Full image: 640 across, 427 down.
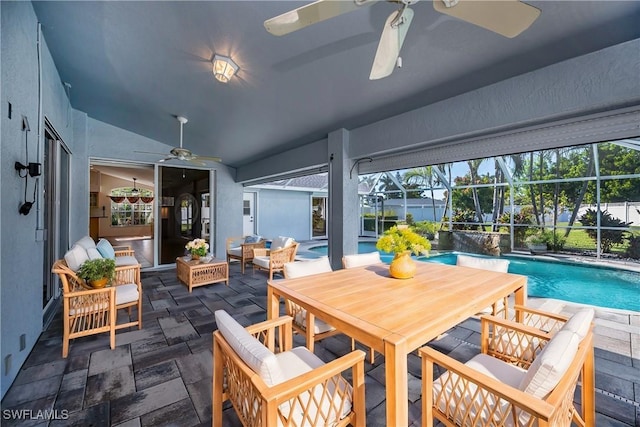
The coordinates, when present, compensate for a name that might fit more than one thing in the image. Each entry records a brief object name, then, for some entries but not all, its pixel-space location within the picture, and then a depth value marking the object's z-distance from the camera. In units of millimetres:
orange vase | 2031
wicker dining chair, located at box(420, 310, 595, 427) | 907
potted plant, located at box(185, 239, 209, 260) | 4348
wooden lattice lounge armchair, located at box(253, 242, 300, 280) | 4480
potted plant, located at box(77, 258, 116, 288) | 2350
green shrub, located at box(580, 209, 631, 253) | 5965
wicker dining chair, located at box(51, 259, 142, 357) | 2221
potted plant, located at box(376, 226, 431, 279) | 2033
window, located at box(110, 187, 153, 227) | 11094
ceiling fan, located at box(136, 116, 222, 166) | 4426
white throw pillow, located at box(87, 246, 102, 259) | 2848
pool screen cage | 5758
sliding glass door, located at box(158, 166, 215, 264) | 6105
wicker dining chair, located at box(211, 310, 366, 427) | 957
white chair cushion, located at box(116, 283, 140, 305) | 2594
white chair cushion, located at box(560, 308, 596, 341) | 1078
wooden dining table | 1102
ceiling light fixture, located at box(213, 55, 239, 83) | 2676
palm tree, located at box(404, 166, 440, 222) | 8094
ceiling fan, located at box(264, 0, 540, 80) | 1297
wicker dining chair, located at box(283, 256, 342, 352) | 1879
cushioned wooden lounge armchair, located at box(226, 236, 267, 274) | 5273
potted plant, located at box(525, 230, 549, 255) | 7164
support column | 4184
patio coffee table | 4074
